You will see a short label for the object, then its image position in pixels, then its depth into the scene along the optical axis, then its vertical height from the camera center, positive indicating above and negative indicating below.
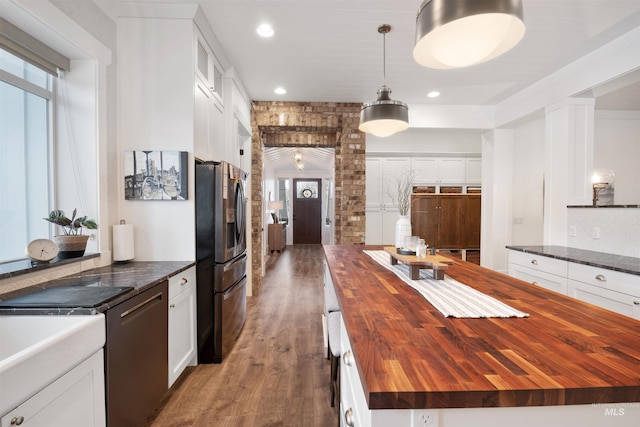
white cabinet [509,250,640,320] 1.83 -0.56
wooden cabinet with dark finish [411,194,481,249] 5.48 -0.19
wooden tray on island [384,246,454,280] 1.52 -0.30
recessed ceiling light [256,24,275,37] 2.44 +1.56
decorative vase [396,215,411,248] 1.96 -0.15
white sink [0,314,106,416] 0.83 -0.50
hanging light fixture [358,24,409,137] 2.13 +0.70
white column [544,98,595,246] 2.97 +0.51
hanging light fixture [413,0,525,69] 0.96 +0.65
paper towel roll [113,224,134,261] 2.04 -0.24
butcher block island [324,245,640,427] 0.59 -0.38
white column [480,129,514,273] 4.27 +0.11
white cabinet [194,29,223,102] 2.32 +1.28
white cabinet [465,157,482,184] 5.67 +0.76
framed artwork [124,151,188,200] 2.19 +0.26
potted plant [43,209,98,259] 1.72 -0.17
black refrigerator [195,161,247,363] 2.25 -0.38
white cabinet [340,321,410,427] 0.60 -0.55
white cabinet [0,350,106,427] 0.91 -0.69
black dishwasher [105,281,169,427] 1.29 -0.75
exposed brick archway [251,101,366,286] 4.20 +0.95
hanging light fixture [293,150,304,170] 6.91 +1.26
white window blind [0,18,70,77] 1.51 +0.93
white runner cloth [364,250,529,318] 1.04 -0.38
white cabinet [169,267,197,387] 1.88 -0.81
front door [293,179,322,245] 10.15 -0.16
